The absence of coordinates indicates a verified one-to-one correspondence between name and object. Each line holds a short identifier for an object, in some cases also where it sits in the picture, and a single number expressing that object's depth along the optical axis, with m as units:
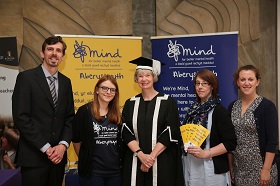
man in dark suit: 2.45
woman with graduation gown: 2.58
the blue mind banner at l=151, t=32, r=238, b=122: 3.81
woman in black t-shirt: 2.62
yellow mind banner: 3.91
